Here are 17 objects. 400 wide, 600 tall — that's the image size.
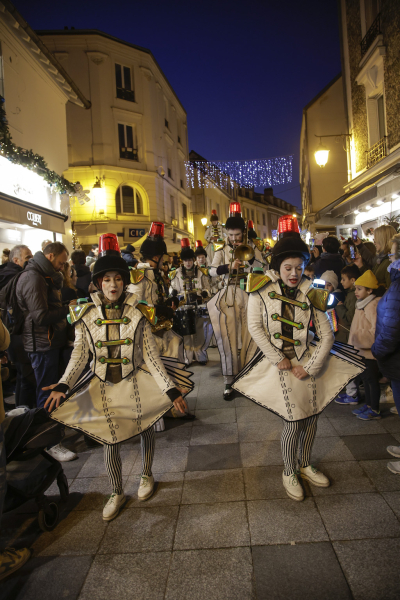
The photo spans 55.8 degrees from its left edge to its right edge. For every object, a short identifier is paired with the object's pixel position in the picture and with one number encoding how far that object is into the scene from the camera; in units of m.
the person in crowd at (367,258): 6.55
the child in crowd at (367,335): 4.45
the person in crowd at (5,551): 2.37
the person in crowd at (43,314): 4.16
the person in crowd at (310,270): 6.00
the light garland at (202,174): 31.31
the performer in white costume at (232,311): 5.45
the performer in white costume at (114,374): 2.89
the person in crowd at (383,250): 5.34
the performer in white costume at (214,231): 7.50
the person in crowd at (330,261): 6.64
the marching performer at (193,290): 7.15
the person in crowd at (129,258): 6.33
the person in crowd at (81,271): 6.58
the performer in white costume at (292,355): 2.97
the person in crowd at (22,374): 4.52
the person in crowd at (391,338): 3.23
